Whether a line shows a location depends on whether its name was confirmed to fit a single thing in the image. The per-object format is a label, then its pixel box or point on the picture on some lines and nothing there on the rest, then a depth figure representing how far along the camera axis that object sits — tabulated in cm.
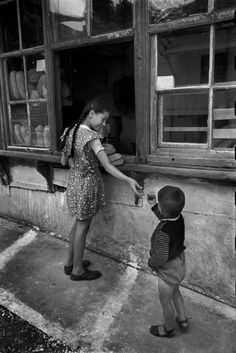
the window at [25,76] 370
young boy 209
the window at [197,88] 257
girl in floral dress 277
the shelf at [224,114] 258
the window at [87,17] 295
